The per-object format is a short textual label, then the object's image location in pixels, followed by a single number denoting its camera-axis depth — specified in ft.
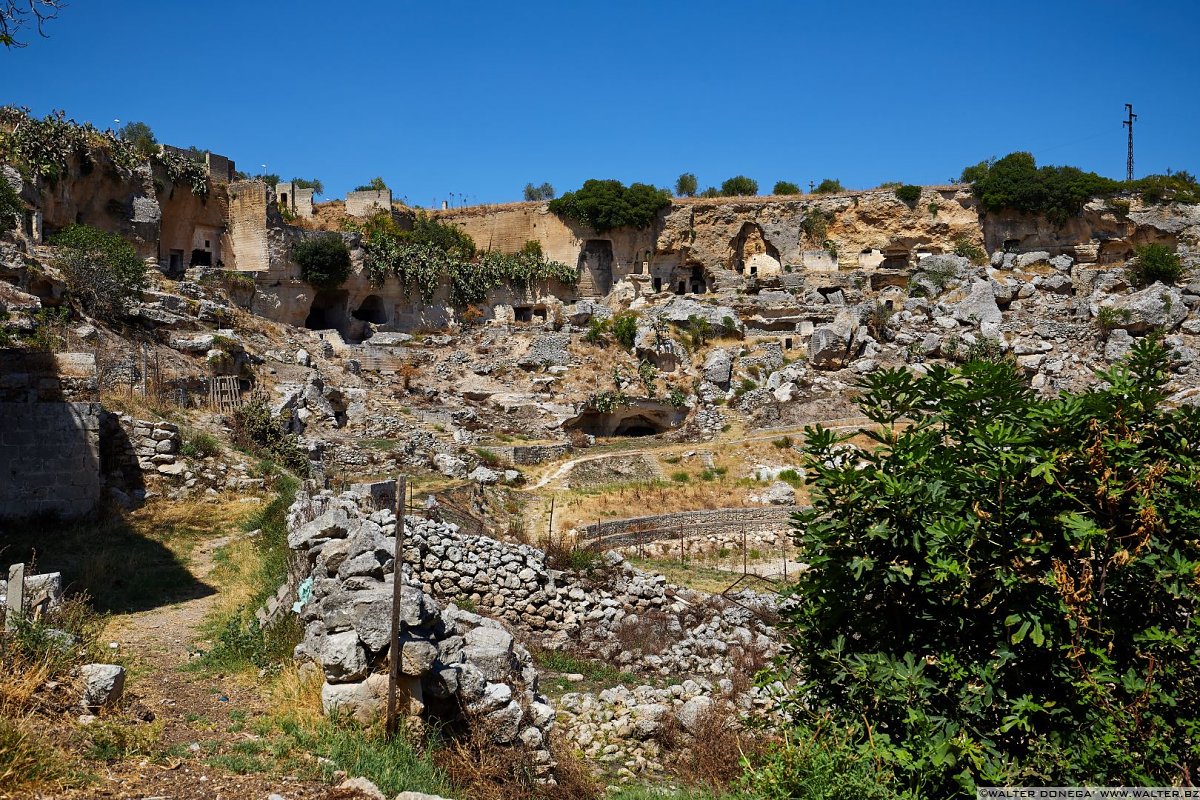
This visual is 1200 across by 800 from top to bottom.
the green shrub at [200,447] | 46.93
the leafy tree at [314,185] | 157.47
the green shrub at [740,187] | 171.01
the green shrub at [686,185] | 182.91
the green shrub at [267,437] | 55.47
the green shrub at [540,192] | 190.80
